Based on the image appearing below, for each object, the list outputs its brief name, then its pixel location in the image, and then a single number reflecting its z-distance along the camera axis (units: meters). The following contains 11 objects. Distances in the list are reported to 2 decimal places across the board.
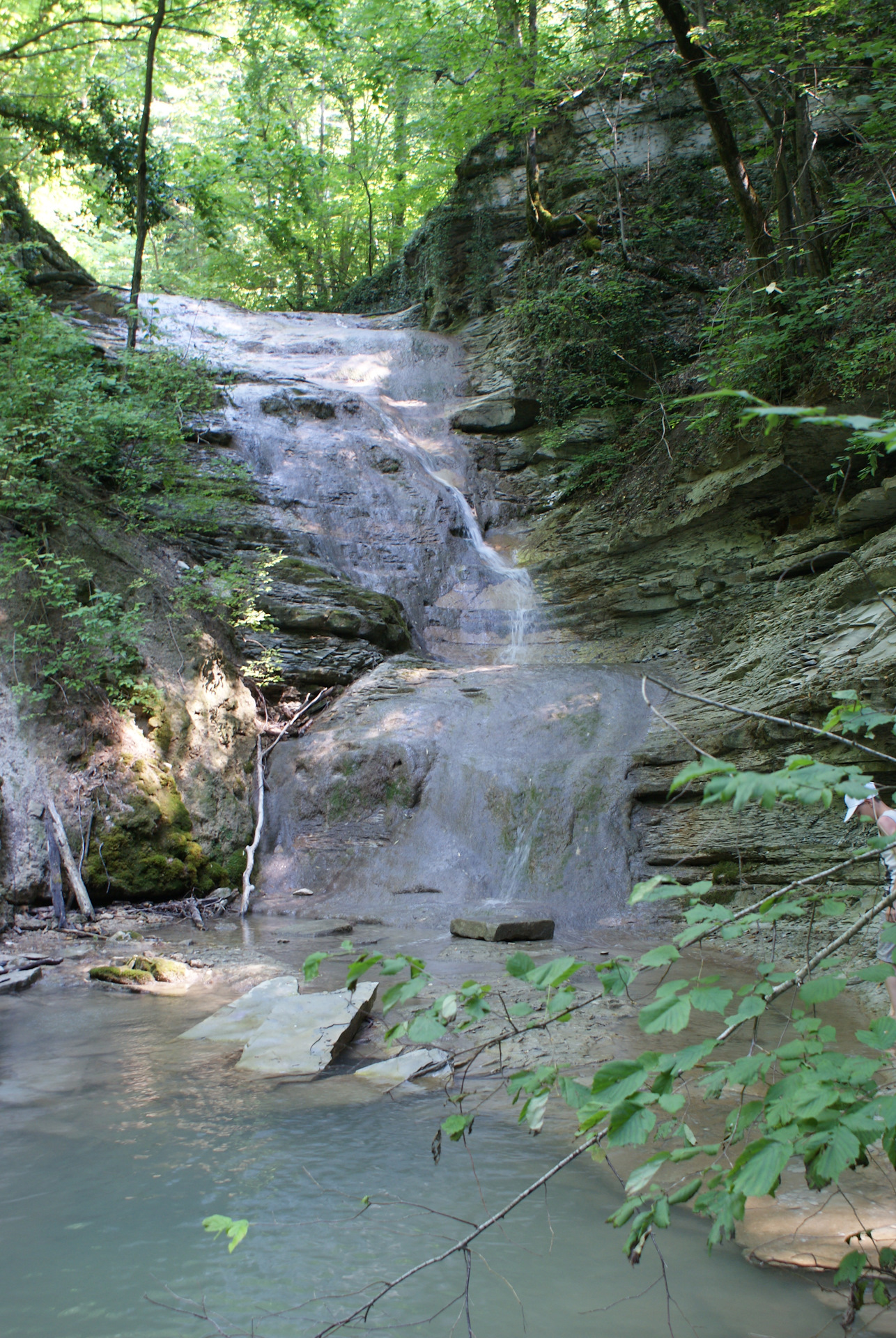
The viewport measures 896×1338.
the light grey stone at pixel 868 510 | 8.33
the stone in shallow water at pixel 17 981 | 5.73
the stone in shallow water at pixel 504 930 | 6.80
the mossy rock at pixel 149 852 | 8.09
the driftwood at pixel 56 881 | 7.47
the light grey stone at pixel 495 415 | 16.05
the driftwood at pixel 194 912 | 7.89
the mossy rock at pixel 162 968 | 5.99
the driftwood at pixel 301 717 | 10.55
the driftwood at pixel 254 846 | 8.66
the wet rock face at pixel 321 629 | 11.08
